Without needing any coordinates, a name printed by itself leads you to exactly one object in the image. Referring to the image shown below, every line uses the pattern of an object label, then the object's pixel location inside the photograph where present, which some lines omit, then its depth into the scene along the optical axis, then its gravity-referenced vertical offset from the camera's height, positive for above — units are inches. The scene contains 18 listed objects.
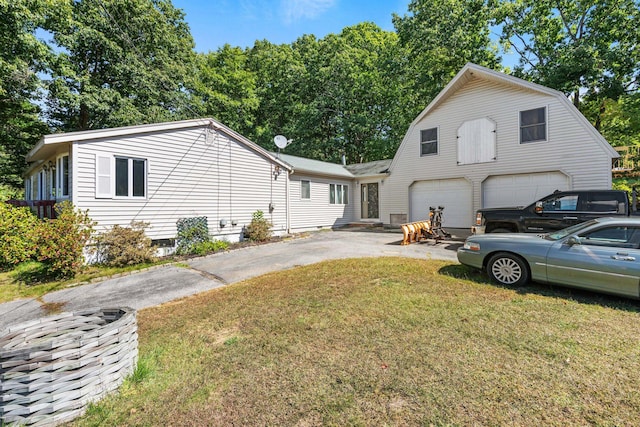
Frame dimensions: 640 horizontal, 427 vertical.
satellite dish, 498.4 +134.6
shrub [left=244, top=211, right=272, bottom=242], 433.4 -25.0
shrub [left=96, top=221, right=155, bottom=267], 287.3 -34.2
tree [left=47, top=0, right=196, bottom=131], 624.8 +391.2
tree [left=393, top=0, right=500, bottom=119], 671.1 +442.3
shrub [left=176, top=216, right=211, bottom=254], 360.5 -25.0
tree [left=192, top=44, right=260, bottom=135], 900.0 +434.2
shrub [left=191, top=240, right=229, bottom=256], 354.3 -43.4
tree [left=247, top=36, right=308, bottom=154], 954.7 +458.2
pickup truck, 277.7 -0.7
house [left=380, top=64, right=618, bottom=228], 389.1 +97.9
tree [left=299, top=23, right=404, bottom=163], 893.2 +387.1
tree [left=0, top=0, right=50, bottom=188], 494.0 +269.4
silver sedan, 159.2 -30.2
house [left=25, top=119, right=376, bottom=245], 297.6 +52.1
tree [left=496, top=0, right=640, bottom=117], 542.9 +370.8
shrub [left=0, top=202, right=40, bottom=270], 265.4 -18.1
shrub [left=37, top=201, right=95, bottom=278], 238.2 -23.3
